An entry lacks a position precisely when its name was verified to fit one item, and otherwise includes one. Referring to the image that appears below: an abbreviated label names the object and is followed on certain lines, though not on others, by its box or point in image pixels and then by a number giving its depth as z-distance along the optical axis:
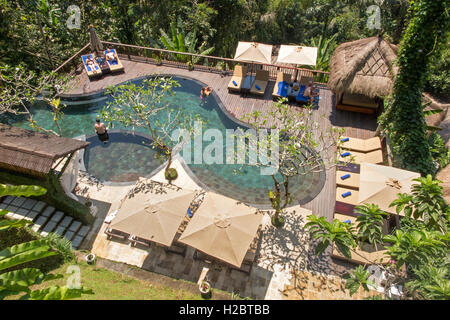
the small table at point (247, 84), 19.81
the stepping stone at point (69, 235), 12.44
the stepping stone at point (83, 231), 12.75
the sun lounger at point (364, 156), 14.85
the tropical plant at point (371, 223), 9.80
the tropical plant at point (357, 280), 8.96
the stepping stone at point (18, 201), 12.75
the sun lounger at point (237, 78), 19.81
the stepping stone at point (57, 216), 12.74
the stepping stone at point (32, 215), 12.38
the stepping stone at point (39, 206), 12.70
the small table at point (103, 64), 21.23
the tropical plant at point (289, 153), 12.05
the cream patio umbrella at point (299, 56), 19.19
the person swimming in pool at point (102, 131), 16.31
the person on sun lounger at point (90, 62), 20.86
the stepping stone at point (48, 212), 12.71
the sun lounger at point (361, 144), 15.42
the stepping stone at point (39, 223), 12.05
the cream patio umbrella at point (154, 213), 11.20
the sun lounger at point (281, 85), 19.22
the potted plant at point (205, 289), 10.14
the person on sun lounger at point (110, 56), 21.75
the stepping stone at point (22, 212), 12.42
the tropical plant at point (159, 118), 13.54
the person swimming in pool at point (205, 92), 19.83
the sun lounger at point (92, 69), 20.60
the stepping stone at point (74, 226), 12.73
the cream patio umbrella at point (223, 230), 10.67
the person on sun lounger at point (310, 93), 18.78
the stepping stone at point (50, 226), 12.37
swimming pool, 14.84
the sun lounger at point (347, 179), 13.91
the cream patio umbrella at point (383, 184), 12.00
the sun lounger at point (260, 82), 19.64
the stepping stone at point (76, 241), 12.32
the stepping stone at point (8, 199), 12.75
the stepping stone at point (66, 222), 12.70
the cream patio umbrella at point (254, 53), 19.59
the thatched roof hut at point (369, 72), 16.83
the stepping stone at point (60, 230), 12.35
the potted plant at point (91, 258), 11.09
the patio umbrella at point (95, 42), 20.62
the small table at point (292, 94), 18.95
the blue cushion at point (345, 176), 14.16
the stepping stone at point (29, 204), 12.70
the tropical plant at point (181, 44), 22.49
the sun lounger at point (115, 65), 21.34
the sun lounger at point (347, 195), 13.37
